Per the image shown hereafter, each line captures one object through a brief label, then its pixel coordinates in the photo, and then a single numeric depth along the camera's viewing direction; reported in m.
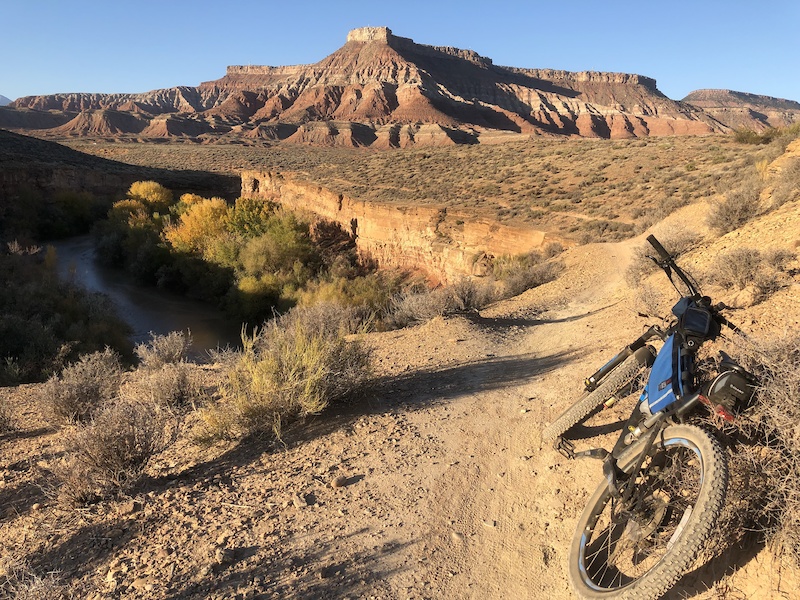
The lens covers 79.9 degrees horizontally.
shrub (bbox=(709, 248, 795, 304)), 5.61
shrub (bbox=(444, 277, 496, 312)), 8.62
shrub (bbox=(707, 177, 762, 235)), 9.87
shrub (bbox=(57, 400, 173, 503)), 3.38
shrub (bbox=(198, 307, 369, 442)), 4.20
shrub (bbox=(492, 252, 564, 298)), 11.85
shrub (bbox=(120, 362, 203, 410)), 5.10
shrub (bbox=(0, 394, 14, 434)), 5.19
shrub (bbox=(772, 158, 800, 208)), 9.51
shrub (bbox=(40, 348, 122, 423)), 5.23
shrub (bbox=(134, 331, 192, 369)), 7.09
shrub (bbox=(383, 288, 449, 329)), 8.70
